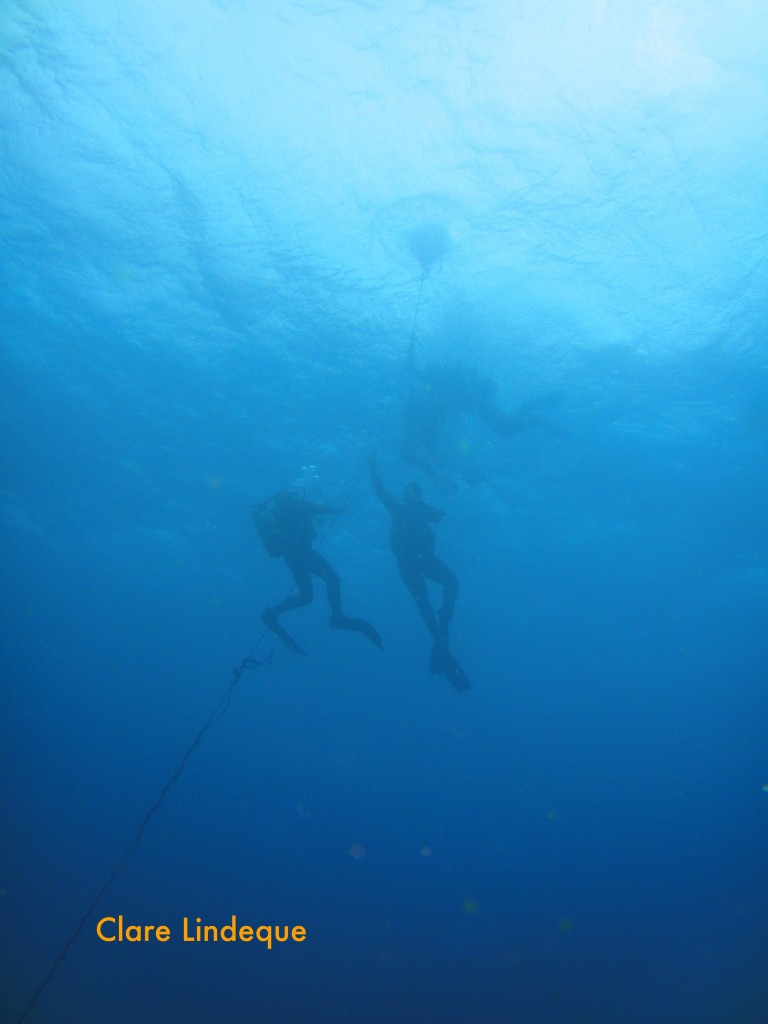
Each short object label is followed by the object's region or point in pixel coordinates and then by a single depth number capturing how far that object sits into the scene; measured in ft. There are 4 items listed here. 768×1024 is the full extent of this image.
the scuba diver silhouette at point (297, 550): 33.54
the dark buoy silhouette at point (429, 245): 37.70
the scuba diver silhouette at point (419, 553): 36.09
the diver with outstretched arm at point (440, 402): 42.75
